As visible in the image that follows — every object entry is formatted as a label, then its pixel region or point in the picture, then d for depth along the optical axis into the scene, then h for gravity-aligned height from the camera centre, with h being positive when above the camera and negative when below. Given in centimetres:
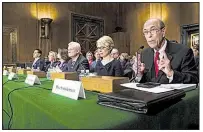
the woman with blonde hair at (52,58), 346 +11
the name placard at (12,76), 156 -9
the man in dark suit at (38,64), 322 +1
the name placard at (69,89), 71 -9
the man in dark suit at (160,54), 117 +5
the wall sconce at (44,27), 520 +96
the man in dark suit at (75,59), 203 +6
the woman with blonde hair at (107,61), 167 +3
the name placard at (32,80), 117 -9
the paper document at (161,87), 68 -9
